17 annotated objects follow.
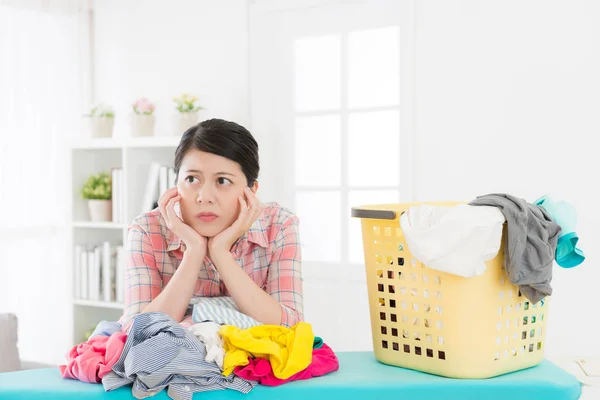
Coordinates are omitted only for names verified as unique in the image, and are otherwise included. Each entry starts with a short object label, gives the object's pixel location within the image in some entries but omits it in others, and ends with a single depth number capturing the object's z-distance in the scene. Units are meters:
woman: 1.54
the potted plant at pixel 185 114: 3.33
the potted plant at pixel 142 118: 3.47
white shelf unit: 3.44
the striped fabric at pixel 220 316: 1.32
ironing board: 1.17
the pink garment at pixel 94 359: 1.19
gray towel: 1.17
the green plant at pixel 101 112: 3.62
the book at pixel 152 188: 3.39
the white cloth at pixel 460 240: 1.14
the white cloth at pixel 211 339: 1.18
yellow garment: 1.18
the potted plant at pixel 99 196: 3.58
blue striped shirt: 1.14
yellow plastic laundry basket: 1.21
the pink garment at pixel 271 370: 1.19
